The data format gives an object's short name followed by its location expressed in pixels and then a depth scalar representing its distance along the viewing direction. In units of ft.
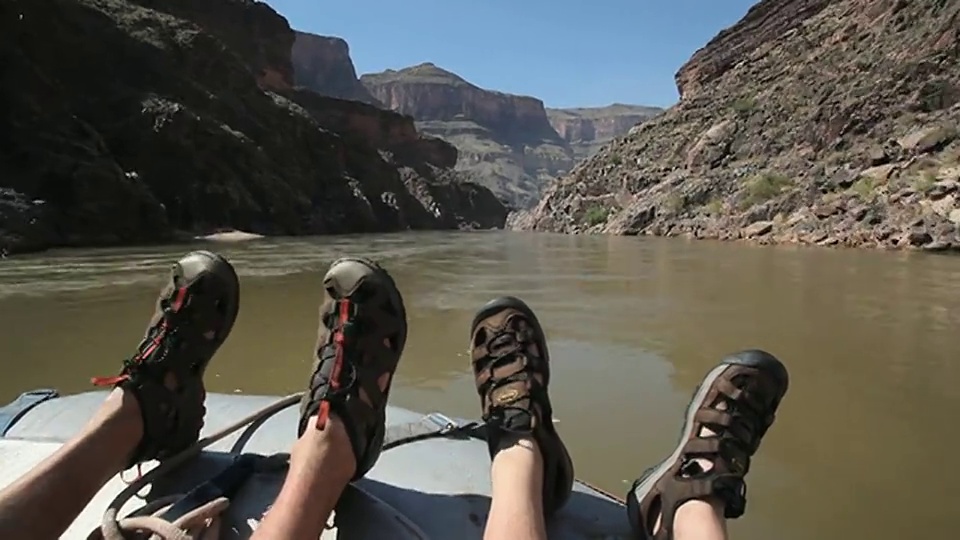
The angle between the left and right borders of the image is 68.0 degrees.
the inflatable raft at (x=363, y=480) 3.82
